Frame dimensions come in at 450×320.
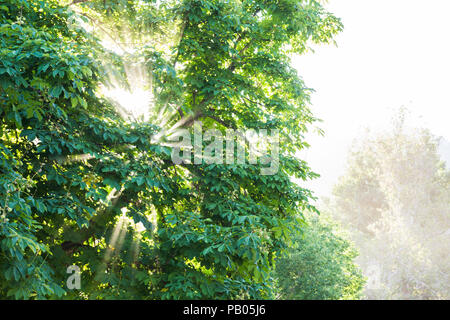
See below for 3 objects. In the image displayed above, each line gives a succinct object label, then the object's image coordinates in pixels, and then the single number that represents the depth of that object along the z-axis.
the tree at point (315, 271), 17.66
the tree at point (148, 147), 4.64
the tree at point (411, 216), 29.34
